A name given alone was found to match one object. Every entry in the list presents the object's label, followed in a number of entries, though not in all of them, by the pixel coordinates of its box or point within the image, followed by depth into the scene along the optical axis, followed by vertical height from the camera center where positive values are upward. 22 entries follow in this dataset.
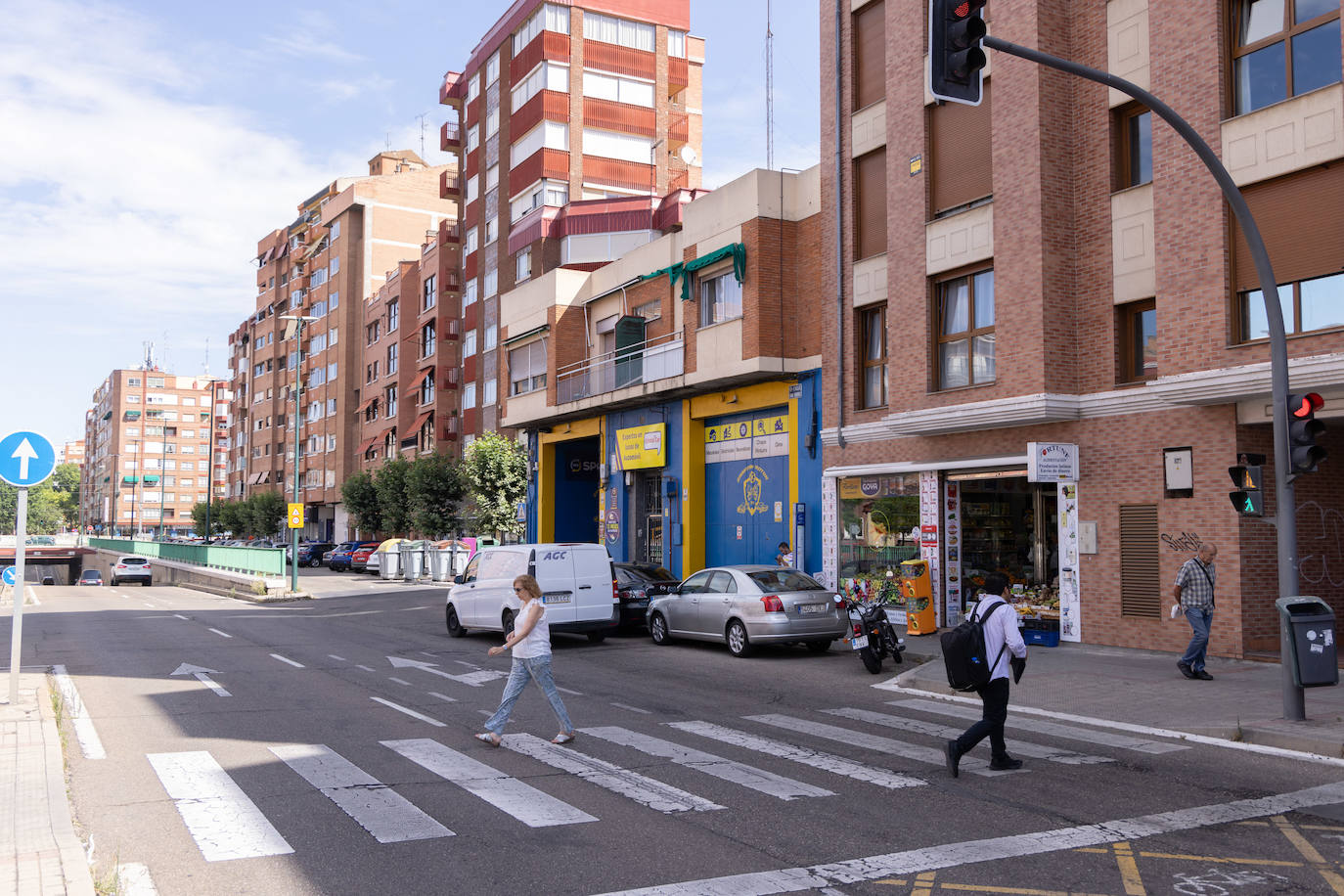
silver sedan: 16.44 -1.46
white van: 18.03 -1.20
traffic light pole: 9.91 +1.52
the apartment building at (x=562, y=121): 44.41 +17.02
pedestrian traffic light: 10.66 +0.25
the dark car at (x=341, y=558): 53.63 -2.02
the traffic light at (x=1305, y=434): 10.18 +0.77
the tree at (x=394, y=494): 51.38 +1.08
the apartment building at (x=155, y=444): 145.62 +10.09
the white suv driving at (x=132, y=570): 51.91 -2.56
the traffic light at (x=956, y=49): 8.50 +3.69
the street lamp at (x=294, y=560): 35.12 -1.44
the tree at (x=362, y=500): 57.94 +0.92
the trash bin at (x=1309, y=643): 9.84 -1.16
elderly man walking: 13.05 -1.05
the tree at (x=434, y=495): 45.38 +0.92
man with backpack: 8.35 -1.14
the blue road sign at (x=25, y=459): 10.66 +0.59
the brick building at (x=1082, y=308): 14.34 +3.25
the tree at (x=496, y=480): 40.22 +1.36
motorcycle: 14.67 -1.62
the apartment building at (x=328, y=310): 73.81 +15.45
